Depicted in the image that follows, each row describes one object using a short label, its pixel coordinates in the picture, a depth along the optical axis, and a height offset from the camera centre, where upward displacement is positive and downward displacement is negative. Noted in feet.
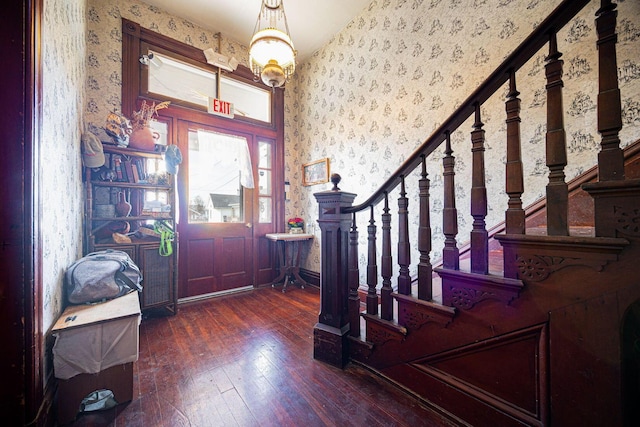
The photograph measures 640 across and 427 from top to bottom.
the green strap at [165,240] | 8.73 -0.89
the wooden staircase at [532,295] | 2.84 -1.17
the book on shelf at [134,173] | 8.47 +1.46
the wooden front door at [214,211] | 10.69 +0.17
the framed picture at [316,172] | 12.26 +2.16
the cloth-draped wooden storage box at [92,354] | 4.34 -2.55
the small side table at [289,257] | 12.09 -2.20
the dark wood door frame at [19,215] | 3.36 +0.02
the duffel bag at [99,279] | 5.52 -1.49
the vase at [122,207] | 8.25 +0.28
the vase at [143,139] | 8.53 +2.64
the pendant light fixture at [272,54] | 7.20 +4.87
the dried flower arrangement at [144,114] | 8.82 +3.68
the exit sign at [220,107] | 11.34 +4.99
